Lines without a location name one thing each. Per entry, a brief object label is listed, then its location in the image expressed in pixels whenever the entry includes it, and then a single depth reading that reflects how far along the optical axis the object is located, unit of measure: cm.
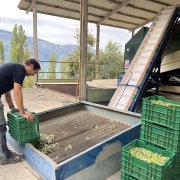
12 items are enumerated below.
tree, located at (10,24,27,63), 3027
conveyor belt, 619
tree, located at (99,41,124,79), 2117
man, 331
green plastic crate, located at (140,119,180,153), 283
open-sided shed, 1113
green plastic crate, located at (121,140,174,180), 251
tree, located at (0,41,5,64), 3027
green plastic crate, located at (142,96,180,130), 280
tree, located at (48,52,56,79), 3249
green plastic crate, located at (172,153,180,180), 283
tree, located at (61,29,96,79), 2069
